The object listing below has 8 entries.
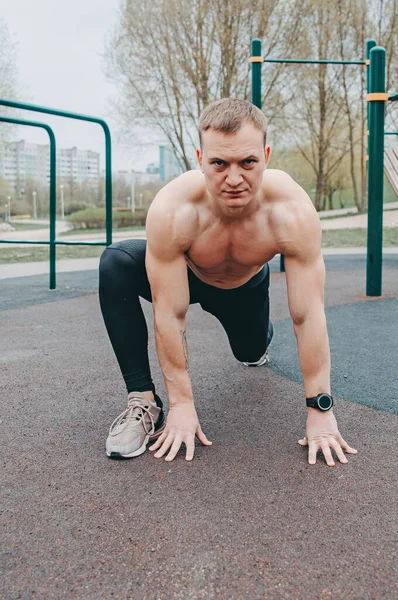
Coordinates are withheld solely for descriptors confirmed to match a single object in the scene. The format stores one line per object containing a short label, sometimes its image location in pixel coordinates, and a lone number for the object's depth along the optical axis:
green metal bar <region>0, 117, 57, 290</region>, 3.81
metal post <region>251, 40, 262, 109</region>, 3.99
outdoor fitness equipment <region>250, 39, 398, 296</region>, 3.28
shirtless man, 1.27
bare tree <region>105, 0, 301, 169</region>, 10.36
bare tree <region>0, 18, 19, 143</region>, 9.47
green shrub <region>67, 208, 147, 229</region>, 9.18
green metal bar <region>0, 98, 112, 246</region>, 3.76
